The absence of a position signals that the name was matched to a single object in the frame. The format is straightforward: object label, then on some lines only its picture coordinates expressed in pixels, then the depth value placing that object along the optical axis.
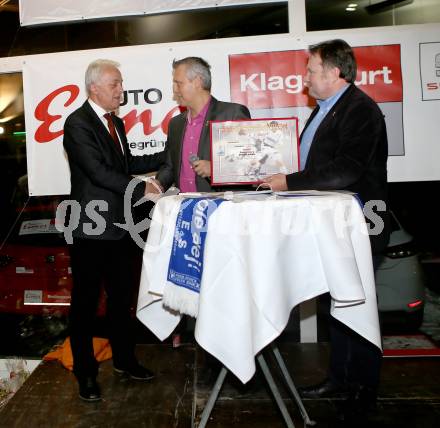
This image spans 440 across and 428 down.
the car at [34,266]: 3.91
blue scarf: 1.98
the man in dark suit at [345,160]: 2.42
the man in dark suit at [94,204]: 2.90
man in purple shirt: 3.03
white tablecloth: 1.87
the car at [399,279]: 3.68
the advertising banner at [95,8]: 3.59
